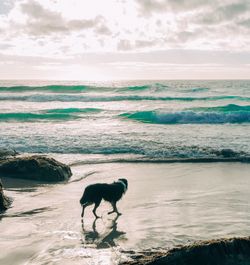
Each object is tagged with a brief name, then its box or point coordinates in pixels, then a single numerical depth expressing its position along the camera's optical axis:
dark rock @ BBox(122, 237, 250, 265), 5.43
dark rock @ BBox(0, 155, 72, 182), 12.47
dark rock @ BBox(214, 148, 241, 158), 15.80
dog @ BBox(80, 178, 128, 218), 8.71
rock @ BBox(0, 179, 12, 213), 9.14
